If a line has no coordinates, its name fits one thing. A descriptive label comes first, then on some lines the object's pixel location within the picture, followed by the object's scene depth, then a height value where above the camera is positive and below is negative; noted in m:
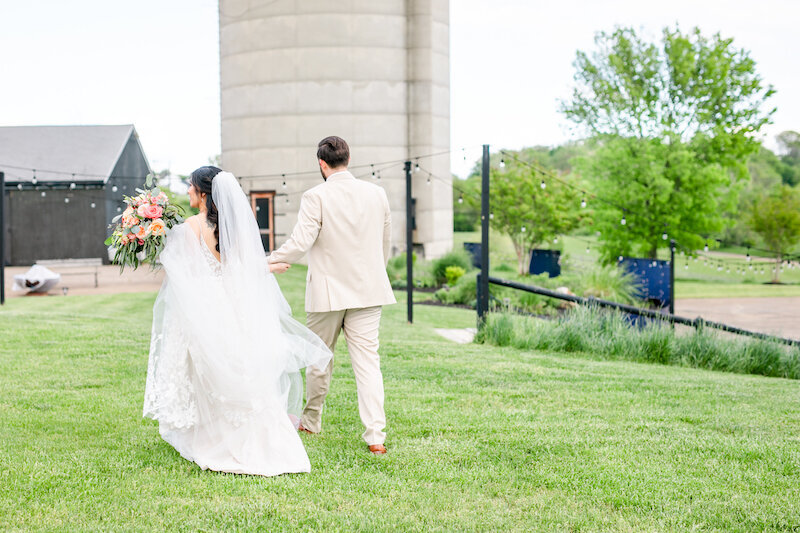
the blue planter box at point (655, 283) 23.61 -1.57
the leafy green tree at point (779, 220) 47.50 +0.46
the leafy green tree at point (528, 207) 39.38 +1.01
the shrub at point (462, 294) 23.75 -1.88
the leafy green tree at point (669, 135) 33.34 +3.90
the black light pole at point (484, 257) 12.73 -0.45
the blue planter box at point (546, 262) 31.25 -1.30
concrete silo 32.72 +5.50
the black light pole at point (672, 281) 20.48 -1.33
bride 5.23 -0.77
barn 34.06 +1.29
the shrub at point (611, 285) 22.64 -1.58
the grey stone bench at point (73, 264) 30.08 -1.41
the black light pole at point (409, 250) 15.59 -0.41
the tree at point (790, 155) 80.06 +7.85
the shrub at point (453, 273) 27.92 -1.51
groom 5.55 -0.21
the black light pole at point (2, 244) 17.78 -0.33
